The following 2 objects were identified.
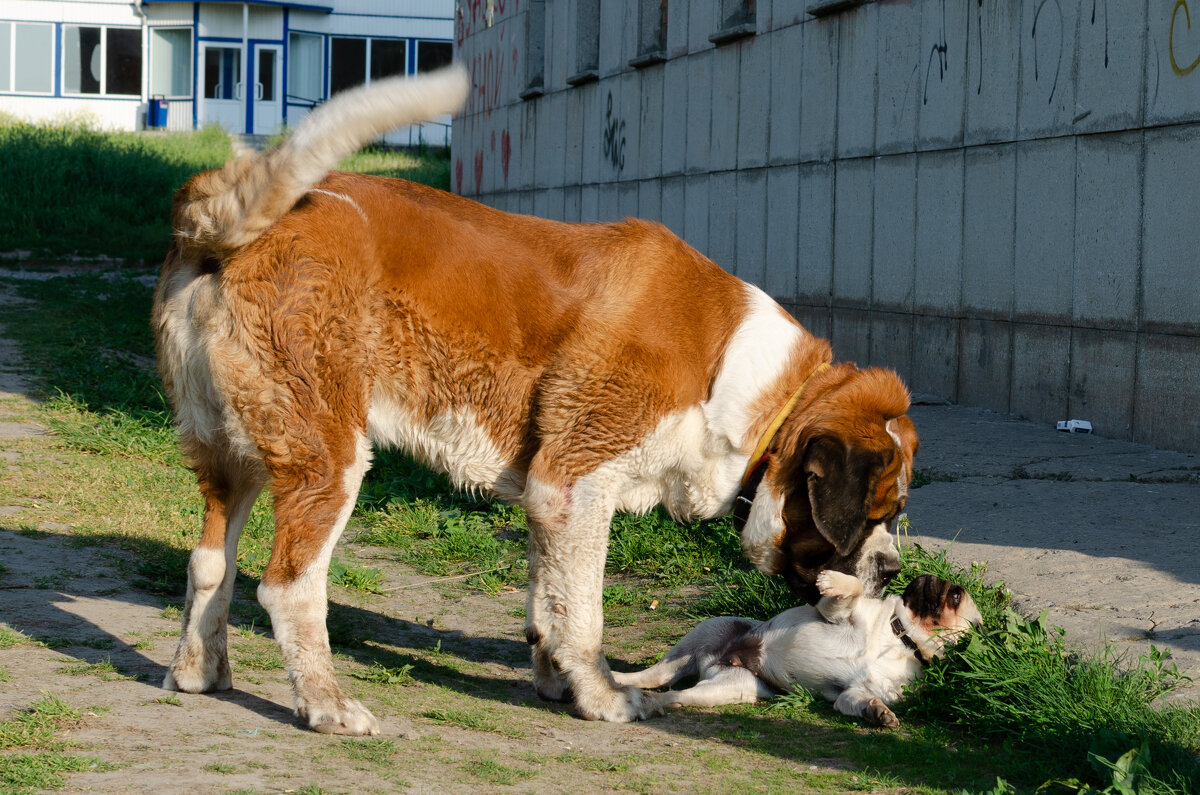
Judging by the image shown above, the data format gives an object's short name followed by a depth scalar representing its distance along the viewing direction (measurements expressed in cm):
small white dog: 873
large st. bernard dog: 778
